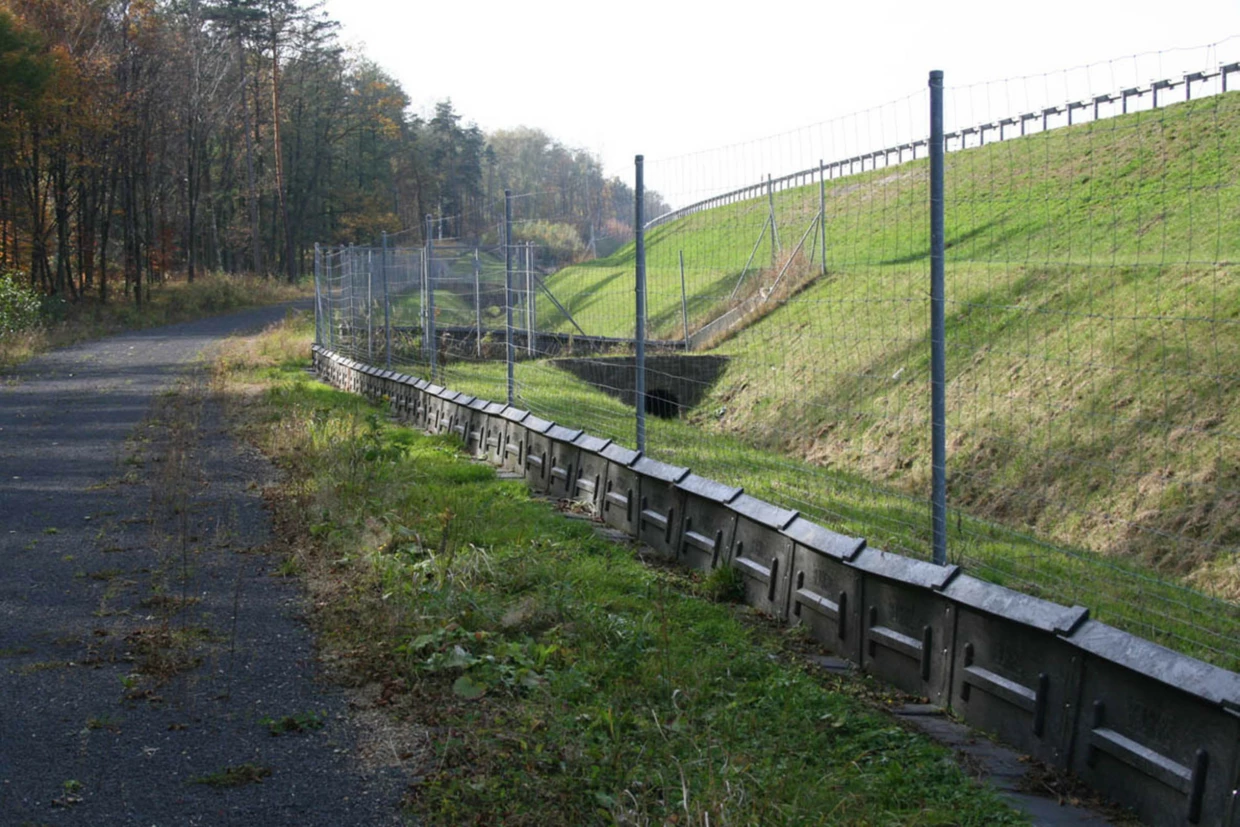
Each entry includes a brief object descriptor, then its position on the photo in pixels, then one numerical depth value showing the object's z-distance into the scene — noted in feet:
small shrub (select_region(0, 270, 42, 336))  89.46
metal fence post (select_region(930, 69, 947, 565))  15.56
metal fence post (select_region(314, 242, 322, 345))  79.92
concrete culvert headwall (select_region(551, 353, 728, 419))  55.36
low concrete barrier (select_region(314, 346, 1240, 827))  11.35
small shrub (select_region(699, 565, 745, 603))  20.58
